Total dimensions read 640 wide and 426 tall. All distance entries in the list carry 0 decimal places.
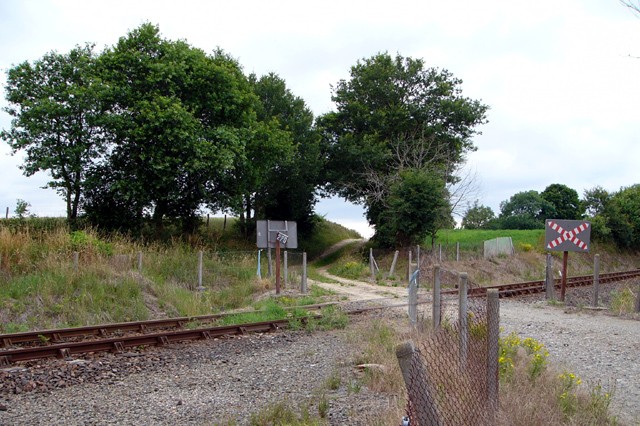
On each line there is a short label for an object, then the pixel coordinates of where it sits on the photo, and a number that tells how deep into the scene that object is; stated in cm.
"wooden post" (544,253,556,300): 1881
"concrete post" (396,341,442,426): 369
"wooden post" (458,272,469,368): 628
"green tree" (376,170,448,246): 3120
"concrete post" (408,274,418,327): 1053
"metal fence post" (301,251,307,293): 1926
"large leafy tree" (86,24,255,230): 2508
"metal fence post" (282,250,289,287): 2071
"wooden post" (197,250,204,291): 1862
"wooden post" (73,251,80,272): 1528
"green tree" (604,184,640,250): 4266
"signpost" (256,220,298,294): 1881
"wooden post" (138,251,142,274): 1723
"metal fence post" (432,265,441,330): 914
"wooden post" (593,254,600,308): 1678
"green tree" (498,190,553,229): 6919
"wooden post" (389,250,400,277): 2750
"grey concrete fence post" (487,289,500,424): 539
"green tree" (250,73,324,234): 3797
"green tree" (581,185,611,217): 4319
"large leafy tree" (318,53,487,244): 3800
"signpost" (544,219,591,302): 1839
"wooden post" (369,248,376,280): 2661
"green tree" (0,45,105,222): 2447
